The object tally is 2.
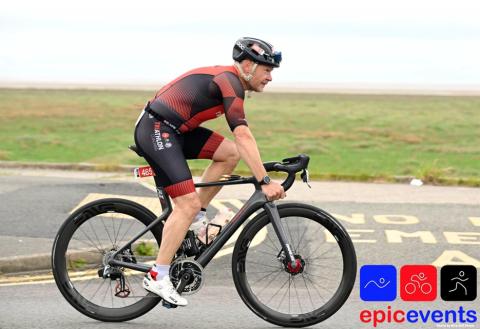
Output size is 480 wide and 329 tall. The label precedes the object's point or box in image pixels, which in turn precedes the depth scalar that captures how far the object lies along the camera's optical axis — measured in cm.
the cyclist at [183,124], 1280
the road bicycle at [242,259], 1295
